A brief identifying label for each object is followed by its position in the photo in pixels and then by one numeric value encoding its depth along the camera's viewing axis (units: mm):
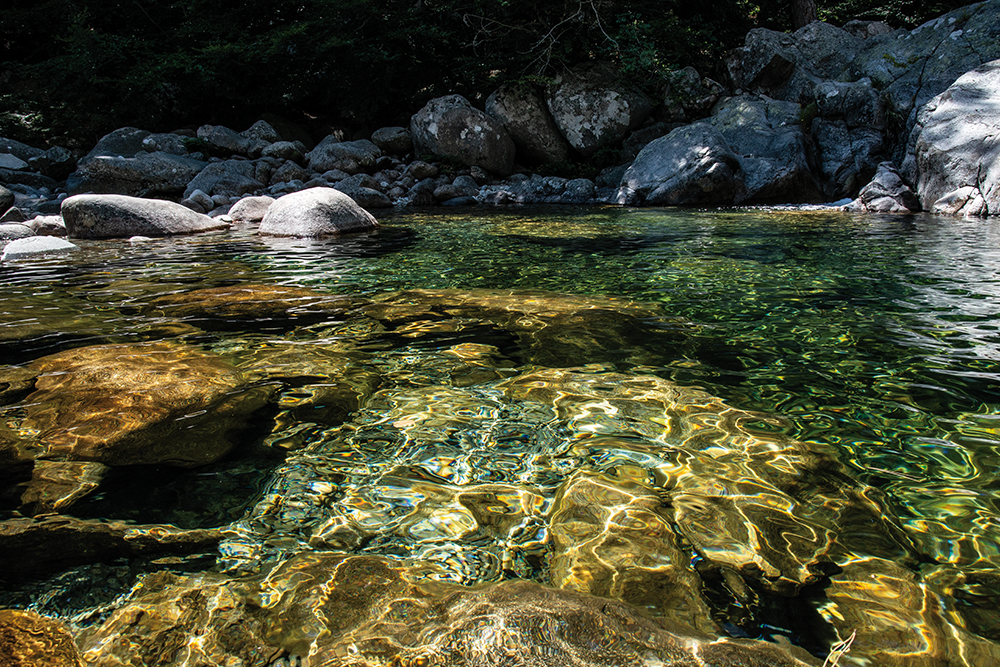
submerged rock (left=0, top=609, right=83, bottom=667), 1085
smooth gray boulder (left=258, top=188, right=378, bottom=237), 8742
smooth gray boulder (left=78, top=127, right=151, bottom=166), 14641
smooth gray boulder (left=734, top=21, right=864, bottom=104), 15656
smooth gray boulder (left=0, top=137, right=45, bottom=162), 14680
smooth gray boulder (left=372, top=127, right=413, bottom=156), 16984
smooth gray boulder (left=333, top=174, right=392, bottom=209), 13445
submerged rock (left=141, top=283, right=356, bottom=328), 3887
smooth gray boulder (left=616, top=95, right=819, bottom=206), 12305
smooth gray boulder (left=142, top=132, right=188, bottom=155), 15234
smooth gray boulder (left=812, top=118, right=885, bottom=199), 12672
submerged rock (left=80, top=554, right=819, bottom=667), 1118
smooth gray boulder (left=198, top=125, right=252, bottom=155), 16172
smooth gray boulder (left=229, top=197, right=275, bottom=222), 11242
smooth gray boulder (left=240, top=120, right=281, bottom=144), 17031
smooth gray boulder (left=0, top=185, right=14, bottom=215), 11242
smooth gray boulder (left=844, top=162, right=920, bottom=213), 10336
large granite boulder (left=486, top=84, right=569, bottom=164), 16688
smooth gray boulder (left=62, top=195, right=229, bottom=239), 8914
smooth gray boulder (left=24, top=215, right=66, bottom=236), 9266
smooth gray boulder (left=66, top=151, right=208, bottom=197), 13172
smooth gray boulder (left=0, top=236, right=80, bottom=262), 7324
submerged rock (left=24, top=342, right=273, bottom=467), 2059
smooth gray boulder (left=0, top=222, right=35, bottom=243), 8828
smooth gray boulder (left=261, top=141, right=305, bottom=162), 15969
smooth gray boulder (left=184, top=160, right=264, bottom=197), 13172
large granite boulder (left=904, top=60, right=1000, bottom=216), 9250
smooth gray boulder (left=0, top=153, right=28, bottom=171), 13819
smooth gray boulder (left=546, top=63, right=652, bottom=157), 16391
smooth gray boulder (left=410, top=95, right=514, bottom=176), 15906
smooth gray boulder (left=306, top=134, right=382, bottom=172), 15617
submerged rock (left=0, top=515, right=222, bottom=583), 1484
